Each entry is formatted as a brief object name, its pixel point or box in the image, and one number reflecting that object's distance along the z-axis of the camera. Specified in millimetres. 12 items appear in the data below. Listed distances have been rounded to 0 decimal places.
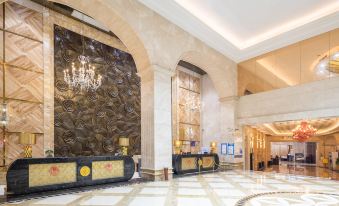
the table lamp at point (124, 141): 7406
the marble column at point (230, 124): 11461
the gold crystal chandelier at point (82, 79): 8814
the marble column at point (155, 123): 7570
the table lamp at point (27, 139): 5750
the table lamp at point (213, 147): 11039
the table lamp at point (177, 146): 9427
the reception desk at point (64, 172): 5488
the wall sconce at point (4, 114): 7266
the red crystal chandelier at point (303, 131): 11117
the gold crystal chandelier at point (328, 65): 8922
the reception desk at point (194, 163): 9055
